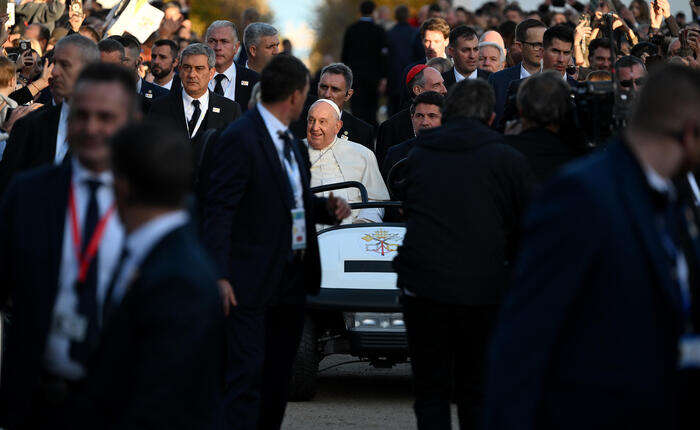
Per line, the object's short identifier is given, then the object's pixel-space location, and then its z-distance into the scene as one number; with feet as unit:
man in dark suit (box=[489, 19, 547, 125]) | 70.13
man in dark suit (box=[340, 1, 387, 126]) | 123.13
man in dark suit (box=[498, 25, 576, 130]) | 67.31
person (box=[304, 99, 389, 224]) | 66.64
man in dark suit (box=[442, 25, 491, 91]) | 79.51
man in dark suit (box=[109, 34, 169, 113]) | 72.49
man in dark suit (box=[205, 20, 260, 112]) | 75.74
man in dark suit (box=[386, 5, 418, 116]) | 123.85
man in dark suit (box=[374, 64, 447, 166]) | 73.46
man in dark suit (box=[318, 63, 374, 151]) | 75.20
